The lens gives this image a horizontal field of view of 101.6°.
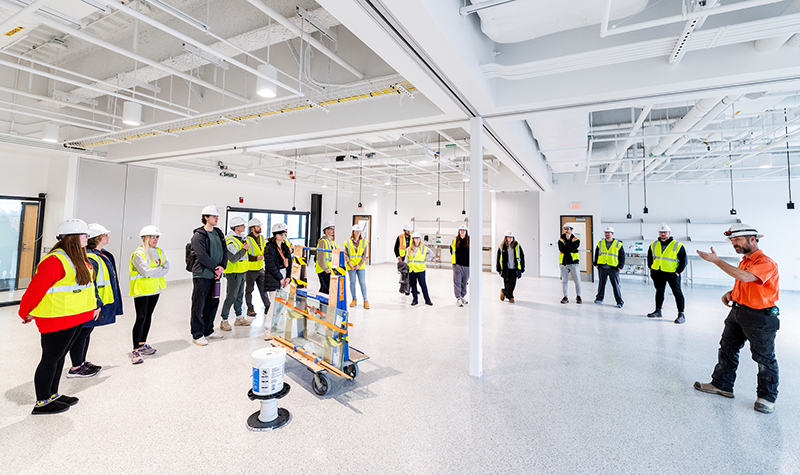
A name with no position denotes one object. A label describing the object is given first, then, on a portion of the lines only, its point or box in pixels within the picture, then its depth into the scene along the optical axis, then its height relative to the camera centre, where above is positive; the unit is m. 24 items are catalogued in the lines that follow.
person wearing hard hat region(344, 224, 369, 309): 5.56 -0.08
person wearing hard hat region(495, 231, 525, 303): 6.18 -0.12
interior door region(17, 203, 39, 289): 6.39 +0.10
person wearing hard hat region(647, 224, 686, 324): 5.07 -0.08
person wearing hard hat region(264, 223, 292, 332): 4.38 -0.13
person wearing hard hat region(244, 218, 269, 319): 4.53 -0.14
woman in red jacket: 2.24 -0.41
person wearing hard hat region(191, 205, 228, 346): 3.67 -0.23
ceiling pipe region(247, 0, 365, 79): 2.27 +1.85
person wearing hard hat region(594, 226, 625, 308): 6.02 -0.02
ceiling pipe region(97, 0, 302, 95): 2.12 +1.56
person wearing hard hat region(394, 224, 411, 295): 6.37 +0.16
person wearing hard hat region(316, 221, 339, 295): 5.42 -0.04
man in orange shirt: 2.41 -0.38
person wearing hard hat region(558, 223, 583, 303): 6.37 +0.02
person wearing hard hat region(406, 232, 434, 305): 5.98 -0.15
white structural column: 3.13 -0.02
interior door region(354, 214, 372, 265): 12.66 +1.25
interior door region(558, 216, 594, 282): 9.40 +0.50
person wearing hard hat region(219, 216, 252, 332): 4.10 -0.21
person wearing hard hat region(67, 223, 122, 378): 2.84 -0.43
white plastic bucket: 2.11 -0.79
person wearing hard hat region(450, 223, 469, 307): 6.02 -0.19
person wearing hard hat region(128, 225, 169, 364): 3.23 -0.34
